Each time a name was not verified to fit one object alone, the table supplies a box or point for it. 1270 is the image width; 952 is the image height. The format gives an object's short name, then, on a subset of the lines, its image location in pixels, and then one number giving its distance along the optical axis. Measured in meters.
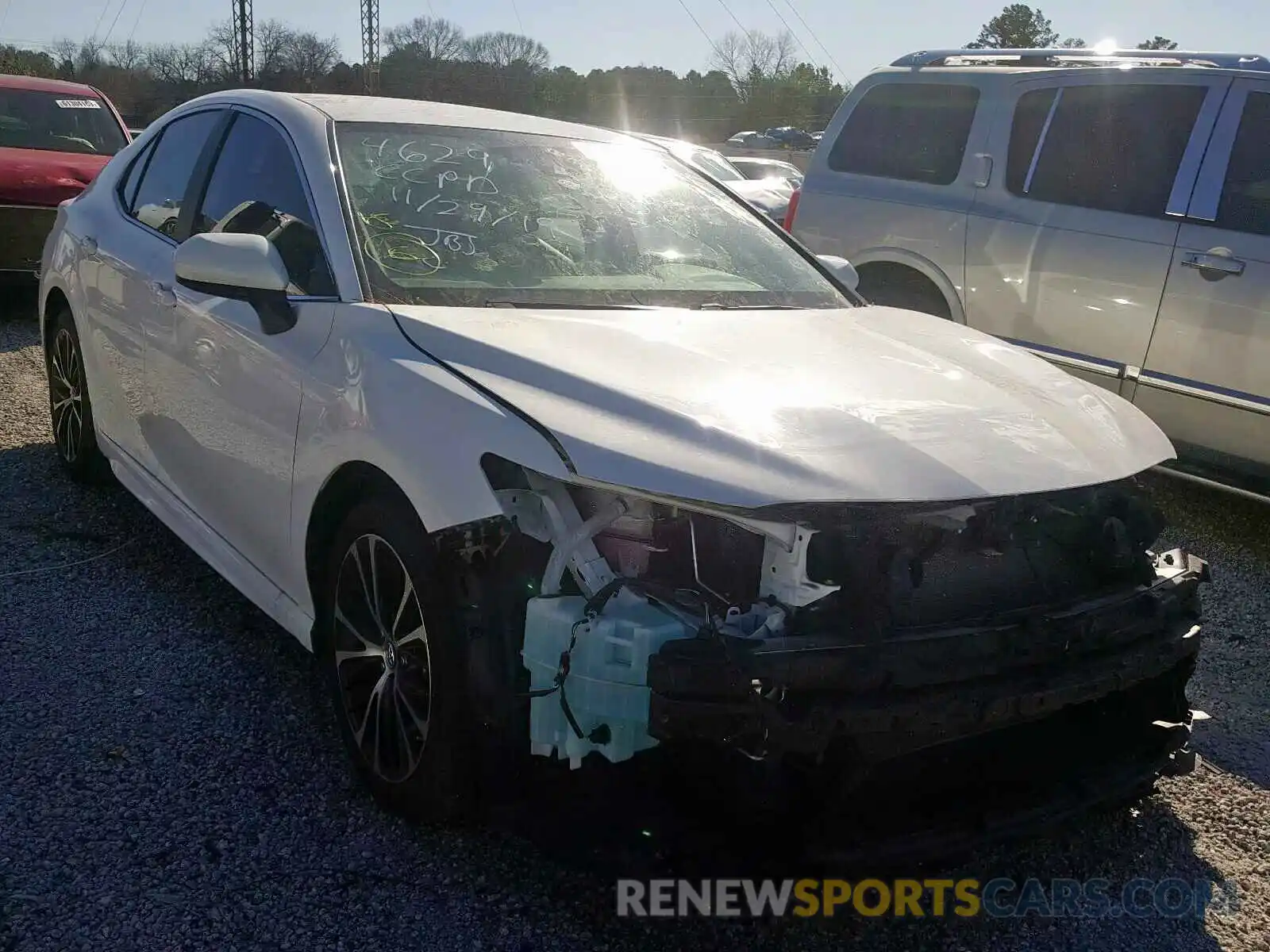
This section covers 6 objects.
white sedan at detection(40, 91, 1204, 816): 2.16
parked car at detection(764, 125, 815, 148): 41.03
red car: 8.72
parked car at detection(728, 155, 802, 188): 21.34
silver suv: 5.05
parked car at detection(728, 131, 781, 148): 43.56
